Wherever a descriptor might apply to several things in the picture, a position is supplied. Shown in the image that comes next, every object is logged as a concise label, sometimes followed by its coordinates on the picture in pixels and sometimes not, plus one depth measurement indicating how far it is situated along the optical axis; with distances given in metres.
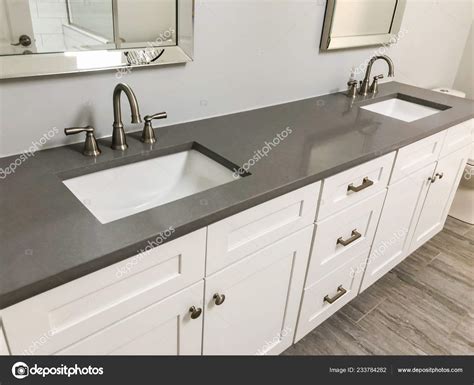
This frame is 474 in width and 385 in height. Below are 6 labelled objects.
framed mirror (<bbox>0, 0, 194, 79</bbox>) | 1.00
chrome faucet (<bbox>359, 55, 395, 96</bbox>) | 1.92
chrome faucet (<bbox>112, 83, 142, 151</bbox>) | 1.08
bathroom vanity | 0.79
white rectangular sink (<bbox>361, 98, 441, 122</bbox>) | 2.03
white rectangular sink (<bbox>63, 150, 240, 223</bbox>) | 1.15
